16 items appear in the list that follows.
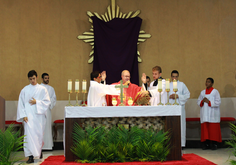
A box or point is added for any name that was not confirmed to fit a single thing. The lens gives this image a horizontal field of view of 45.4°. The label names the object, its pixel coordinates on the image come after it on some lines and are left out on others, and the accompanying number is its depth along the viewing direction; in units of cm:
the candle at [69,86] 520
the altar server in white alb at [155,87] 575
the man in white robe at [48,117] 792
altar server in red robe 777
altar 487
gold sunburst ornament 901
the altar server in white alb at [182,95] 775
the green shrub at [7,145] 405
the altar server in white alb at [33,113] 612
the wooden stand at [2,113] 666
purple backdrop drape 877
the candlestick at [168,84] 528
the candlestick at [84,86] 533
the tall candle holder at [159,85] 527
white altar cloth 489
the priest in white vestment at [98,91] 568
